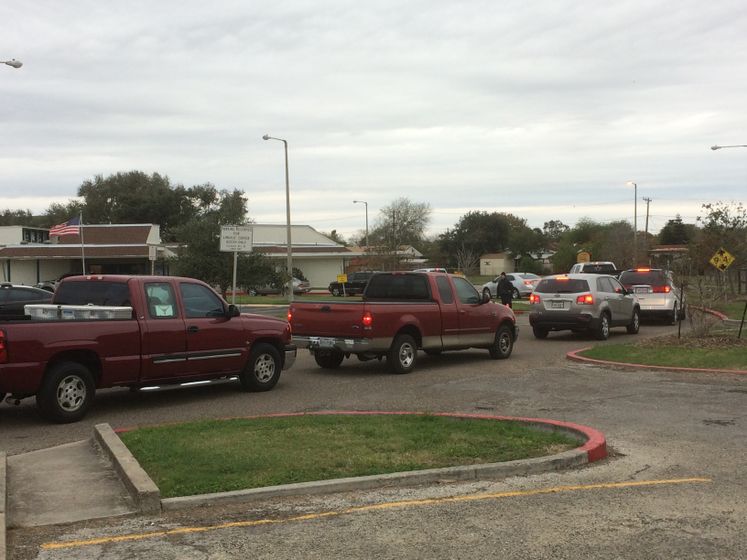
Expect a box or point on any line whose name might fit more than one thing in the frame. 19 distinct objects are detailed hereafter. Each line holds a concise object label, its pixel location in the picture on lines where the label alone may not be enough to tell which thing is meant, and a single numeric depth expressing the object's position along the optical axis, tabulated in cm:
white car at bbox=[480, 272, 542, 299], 4434
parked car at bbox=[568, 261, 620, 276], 3412
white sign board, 1936
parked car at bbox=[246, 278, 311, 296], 5329
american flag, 4231
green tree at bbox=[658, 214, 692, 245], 10100
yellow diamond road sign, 2274
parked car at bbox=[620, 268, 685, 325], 2414
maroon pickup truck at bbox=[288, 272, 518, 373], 1385
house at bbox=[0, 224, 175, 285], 5556
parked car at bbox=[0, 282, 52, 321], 1906
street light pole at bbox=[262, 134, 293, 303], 3994
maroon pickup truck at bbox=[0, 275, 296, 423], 937
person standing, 2870
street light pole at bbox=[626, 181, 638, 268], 5689
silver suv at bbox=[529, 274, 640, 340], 1984
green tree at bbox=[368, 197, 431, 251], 6512
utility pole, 6371
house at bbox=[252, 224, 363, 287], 6469
